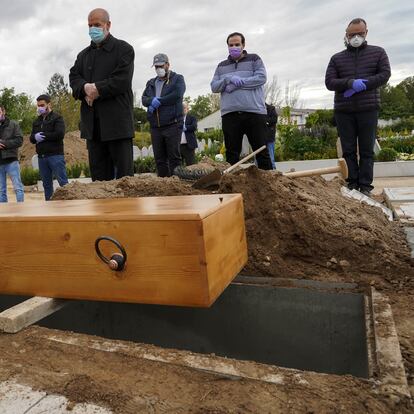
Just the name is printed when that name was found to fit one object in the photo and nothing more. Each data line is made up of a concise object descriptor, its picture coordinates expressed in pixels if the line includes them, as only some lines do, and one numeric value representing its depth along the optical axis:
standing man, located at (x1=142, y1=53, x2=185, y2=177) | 5.70
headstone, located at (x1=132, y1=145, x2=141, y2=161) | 16.74
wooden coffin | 1.65
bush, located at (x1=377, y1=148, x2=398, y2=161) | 10.30
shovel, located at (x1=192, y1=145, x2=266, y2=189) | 3.81
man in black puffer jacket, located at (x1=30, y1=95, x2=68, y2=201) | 6.38
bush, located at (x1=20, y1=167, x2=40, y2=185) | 13.36
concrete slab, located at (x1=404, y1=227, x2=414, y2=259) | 2.77
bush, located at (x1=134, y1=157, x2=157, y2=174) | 12.21
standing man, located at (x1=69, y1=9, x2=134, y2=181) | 4.08
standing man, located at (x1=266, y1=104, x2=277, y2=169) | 8.95
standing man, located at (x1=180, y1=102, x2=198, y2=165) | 8.23
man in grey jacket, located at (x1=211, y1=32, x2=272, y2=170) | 4.98
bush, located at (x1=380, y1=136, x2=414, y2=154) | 11.94
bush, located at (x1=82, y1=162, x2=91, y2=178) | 13.75
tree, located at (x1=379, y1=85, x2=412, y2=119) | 48.79
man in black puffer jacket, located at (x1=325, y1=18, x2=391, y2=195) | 4.84
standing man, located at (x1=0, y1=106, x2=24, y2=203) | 6.81
